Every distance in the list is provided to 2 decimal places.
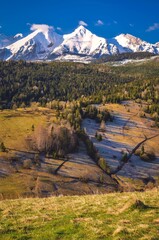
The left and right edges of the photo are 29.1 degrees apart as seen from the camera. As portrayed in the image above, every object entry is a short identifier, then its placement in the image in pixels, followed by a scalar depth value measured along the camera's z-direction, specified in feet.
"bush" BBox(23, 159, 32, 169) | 334.38
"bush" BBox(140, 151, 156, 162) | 416.93
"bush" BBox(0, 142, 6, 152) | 364.38
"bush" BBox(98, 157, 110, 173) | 365.57
